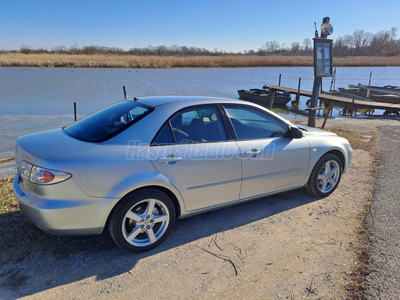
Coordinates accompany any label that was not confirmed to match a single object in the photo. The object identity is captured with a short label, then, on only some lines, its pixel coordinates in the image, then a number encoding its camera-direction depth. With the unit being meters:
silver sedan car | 2.62
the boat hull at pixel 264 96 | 22.34
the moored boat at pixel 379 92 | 21.78
